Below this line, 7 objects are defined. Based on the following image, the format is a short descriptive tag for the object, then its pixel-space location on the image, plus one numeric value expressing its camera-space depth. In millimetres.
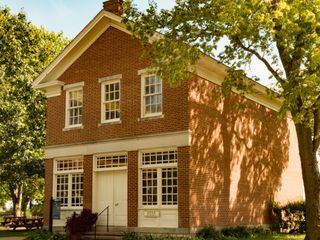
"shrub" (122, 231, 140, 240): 18145
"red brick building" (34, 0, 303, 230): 18891
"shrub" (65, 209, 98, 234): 19594
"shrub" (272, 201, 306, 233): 23548
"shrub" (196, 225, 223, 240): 18109
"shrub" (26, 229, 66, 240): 20500
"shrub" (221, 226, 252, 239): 19617
